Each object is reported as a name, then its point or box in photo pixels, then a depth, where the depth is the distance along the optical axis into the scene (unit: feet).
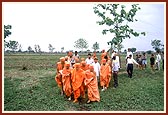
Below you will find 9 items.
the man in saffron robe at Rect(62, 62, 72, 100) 20.81
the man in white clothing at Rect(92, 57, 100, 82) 24.18
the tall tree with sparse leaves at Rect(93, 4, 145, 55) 32.54
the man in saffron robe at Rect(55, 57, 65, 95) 21.75
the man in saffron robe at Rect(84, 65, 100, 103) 20.21
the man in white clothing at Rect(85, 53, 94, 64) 25.65
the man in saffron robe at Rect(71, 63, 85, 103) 20.18
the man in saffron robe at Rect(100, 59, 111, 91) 23.16
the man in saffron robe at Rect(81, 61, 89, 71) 21.33
